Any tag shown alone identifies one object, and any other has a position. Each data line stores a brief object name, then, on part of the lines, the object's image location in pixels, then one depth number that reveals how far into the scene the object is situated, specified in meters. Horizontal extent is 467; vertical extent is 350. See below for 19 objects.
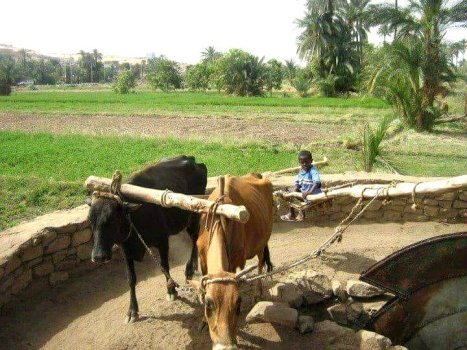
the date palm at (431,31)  19.22
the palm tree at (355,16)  52.58
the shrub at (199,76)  66.44
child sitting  6.83
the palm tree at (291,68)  71.00
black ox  4.80
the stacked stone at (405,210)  8.12
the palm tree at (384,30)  22.98
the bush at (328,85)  46.67
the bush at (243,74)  51.69
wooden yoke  3.77
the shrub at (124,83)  63.03
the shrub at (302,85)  48.38
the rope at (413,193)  4.13
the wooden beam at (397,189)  3.76
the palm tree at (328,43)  48.34
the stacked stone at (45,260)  5.51
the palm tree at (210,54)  95.75
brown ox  3.44
